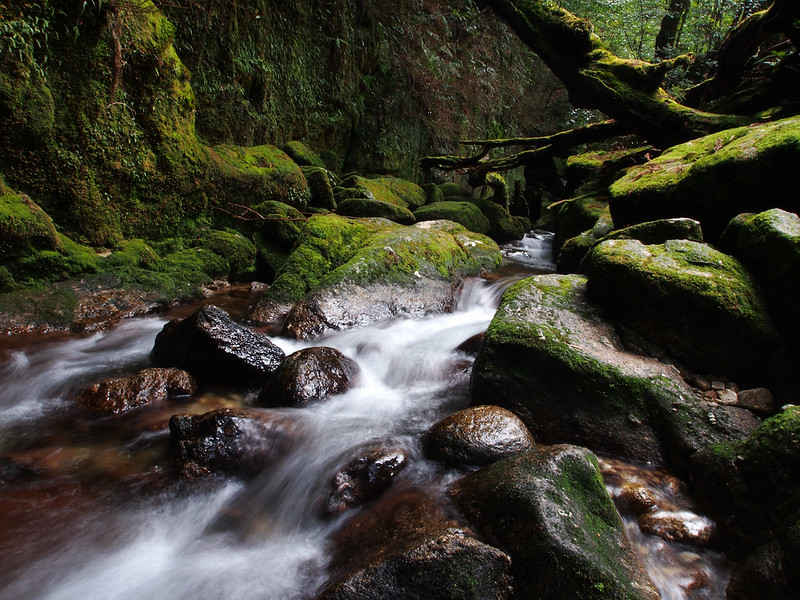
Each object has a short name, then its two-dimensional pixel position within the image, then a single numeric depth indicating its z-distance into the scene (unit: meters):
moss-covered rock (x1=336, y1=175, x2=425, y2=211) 9.52
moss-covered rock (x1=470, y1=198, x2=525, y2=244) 11.84
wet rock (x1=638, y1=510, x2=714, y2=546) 2.14
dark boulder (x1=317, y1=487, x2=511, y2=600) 1.71
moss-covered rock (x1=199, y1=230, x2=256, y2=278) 6.77
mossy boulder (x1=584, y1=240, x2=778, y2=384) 2.89
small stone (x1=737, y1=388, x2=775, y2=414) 2.73
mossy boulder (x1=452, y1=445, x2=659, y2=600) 1.70
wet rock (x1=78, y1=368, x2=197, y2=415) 3.44
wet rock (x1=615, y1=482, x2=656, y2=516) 2.32
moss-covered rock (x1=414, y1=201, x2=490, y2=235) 9.84
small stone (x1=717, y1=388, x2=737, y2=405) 2.81
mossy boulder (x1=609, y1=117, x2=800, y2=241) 3.72
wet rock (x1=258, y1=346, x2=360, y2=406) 3.52
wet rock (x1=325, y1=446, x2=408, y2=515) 2.51
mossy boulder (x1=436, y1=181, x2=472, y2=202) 13.57
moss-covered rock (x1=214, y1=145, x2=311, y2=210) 7.33
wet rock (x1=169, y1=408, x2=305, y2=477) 2.79
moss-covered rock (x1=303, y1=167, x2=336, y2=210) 8.98
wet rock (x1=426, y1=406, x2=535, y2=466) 2.62
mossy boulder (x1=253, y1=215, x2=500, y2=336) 5.17
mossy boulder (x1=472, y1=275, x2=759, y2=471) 2.67
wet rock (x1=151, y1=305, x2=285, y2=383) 3.81
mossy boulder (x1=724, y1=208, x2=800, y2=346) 2.84
